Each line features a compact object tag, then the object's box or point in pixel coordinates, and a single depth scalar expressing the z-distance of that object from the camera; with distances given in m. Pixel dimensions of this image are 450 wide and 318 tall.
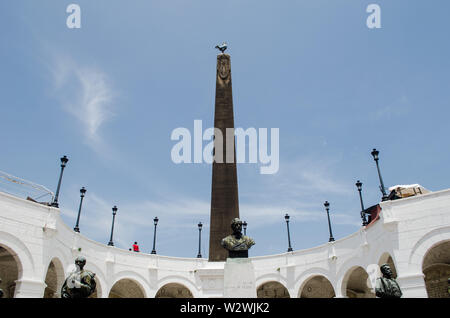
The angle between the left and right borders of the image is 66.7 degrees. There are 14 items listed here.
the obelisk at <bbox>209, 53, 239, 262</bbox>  17.86
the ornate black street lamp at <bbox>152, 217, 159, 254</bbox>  31.16
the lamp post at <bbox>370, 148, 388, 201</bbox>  21.45
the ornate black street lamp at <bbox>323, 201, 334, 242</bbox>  28.07
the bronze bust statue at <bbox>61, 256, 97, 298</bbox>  7.85
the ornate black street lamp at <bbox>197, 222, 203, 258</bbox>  32.09
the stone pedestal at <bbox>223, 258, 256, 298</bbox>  11.05
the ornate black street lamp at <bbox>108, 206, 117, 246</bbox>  28.39
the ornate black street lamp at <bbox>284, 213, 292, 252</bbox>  30.56
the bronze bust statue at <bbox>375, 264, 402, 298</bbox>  8.34
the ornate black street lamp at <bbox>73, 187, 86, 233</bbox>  25.12
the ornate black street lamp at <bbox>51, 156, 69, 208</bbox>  21.13
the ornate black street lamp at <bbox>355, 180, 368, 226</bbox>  24.81
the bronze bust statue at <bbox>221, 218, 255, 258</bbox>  11.55
